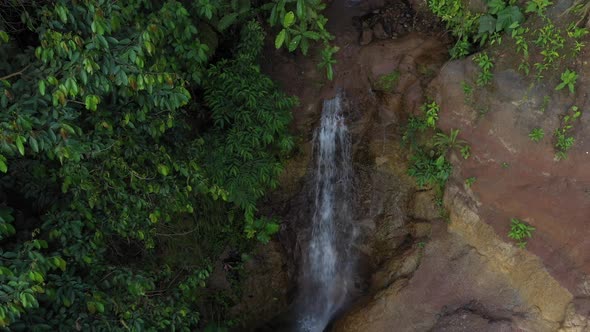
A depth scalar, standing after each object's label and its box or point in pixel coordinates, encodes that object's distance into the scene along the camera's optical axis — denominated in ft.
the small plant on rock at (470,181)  21.41
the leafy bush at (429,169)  22.27
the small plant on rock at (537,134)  20.06
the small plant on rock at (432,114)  22.49
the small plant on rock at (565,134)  19.38
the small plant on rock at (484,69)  21.06
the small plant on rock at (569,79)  19.07
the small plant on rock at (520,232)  20.02
